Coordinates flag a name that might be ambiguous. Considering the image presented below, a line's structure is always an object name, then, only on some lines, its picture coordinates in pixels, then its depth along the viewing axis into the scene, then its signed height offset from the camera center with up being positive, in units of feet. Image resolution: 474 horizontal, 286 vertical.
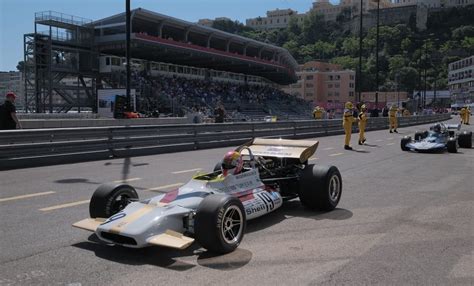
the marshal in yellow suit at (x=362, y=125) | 70.74 -1.95
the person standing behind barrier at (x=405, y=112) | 162.66 -0.31
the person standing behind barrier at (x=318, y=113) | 110.42 -0.43
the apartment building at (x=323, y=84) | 465.06 +25.66
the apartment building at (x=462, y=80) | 477.36 +32.43
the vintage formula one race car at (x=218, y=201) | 16.34 -3.54
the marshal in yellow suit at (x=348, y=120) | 63.00 -1.20
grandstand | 155.02 +16.27
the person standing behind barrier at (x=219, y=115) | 85.35 -0.77
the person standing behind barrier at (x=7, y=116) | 43.16 -0.58
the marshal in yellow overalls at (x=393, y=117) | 101.85 -1.17
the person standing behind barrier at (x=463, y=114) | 153.83 -0.65
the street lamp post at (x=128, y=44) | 71.34 +9.63
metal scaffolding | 153.38 +13.90
